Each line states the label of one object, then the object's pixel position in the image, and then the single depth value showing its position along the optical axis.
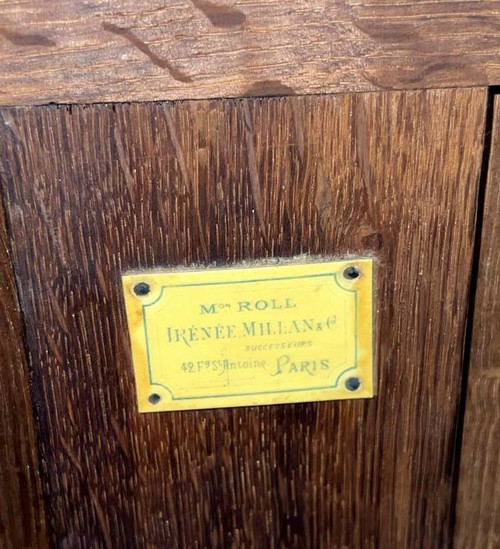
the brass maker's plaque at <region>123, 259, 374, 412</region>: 0.12
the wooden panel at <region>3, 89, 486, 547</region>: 0.12
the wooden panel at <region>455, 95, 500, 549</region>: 0.12
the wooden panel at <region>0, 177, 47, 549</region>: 0.12
